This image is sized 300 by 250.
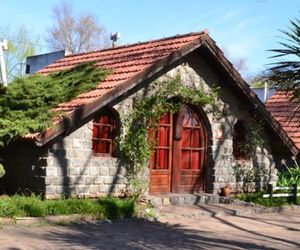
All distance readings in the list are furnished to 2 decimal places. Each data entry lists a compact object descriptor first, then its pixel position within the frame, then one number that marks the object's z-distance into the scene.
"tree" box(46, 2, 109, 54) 44.78
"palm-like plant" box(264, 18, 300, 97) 8.08
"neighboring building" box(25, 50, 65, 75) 26.42
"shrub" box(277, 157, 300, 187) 17.96
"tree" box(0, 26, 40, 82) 34.20
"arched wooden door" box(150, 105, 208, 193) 15.19
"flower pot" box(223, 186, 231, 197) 16.02
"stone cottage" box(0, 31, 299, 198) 12.83
